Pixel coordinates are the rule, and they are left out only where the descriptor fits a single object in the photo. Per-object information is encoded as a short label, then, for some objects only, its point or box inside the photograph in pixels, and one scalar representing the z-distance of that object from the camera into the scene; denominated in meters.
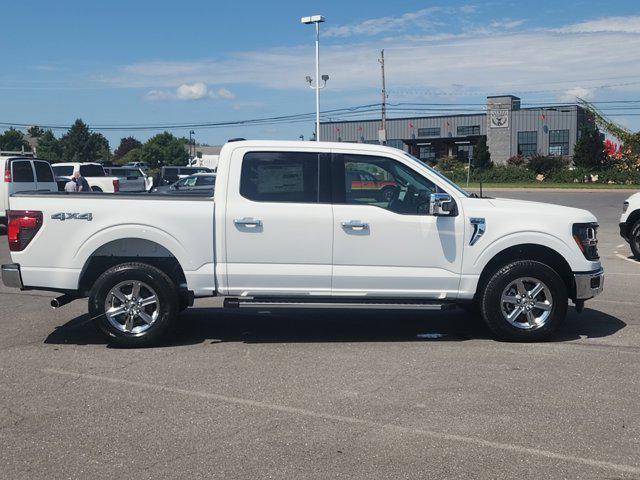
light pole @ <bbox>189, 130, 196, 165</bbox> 111.51
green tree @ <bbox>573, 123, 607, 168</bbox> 53.09
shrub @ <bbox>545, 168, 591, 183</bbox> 52.03
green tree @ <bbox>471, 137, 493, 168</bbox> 57.34
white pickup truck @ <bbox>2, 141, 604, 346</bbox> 6.98
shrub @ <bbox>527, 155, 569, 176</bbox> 55.25
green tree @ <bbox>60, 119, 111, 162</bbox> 106.31
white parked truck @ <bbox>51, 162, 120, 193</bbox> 25.95
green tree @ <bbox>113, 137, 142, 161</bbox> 132.50
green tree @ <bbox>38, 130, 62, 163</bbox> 107.88
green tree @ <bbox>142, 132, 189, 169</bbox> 105.88
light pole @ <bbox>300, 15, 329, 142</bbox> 34.69
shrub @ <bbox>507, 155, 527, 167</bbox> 59.28
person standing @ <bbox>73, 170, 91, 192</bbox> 18.75
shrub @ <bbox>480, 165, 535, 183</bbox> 54.56
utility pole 54.12
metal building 71.12
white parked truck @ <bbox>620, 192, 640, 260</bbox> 13.05
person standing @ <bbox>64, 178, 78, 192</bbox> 18.94
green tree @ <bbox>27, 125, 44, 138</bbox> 142.06
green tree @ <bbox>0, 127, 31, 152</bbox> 114.40
